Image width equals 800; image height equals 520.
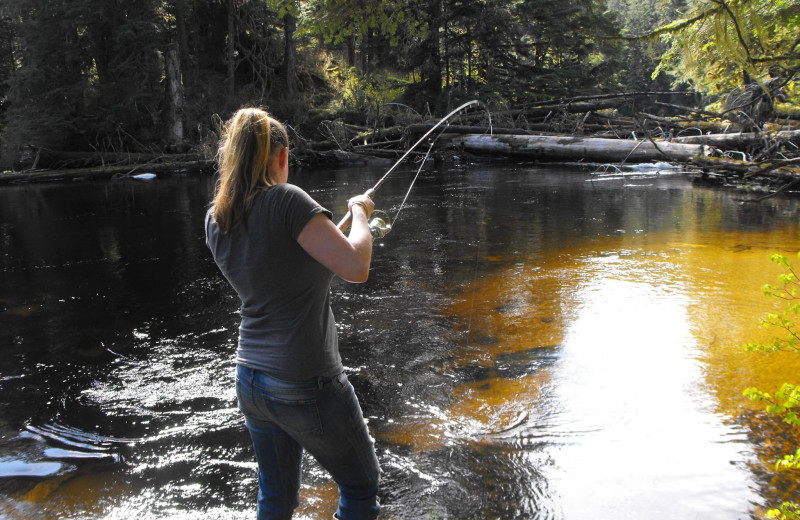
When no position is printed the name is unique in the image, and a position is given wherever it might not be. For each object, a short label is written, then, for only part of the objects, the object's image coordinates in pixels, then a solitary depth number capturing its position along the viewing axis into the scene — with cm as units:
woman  200
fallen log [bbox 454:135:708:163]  1667
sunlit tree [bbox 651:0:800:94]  563
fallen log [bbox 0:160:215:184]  2231
